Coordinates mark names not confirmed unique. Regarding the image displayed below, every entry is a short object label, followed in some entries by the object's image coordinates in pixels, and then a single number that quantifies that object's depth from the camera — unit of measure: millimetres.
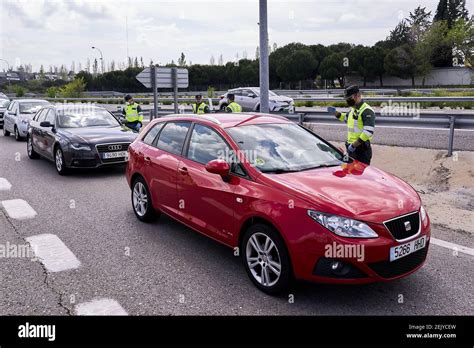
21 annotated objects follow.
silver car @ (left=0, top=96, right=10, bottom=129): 21812
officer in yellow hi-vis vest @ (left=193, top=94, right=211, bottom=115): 13039
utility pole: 9414
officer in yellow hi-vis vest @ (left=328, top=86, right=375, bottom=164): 6711
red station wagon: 3539
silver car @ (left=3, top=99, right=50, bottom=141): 15859
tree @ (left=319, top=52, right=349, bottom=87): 60150
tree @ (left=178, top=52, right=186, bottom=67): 84112
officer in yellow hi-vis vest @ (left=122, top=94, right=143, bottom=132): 13156
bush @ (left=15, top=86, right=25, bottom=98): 53016
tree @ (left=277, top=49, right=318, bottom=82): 63250
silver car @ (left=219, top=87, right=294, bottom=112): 21859
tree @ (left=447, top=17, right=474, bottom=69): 53750
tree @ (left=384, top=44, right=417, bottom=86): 54188
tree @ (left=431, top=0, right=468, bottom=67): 70750
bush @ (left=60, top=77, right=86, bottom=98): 46219
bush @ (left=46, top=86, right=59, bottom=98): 48094
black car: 9258
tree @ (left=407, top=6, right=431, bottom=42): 60562
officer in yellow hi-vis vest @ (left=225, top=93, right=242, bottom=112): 12584
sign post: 13547
